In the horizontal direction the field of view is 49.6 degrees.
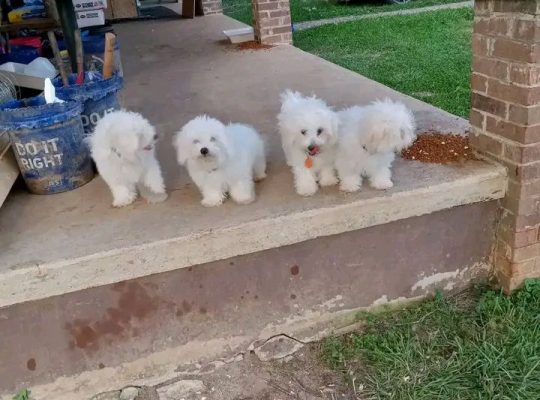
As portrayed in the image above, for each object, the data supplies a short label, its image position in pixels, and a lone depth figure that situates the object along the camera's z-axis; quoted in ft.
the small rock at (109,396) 9.15
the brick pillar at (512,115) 8.84
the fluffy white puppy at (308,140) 8.84
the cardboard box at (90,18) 23.91
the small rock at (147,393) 9.13
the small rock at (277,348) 9.61
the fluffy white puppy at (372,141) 8.55
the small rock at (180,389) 9.08
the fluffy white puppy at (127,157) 8.78
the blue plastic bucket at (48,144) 9.73
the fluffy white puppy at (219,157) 8.68
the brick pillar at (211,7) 33.30
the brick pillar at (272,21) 23.17
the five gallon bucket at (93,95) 11.04
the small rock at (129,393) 9.11
